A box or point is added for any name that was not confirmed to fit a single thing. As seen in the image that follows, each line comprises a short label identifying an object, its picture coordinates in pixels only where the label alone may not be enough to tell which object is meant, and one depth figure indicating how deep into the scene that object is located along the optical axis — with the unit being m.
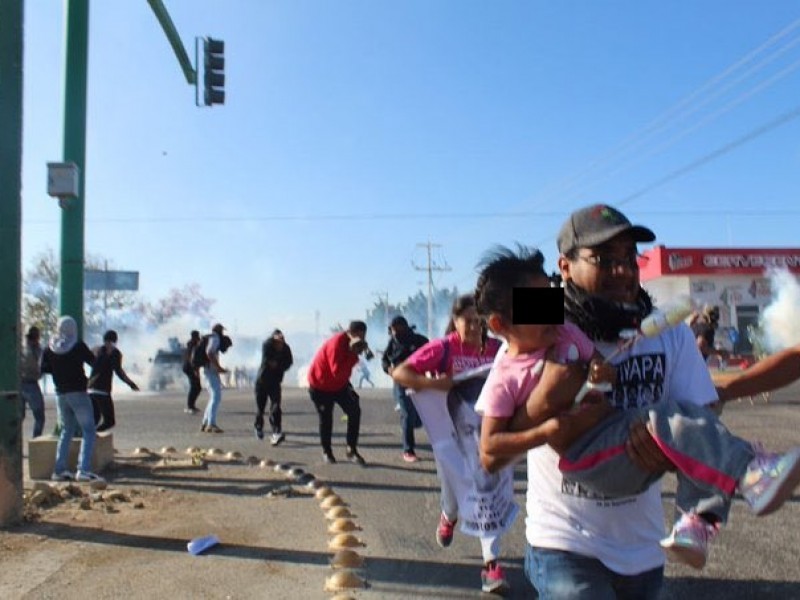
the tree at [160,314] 68.46
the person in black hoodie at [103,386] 10.01
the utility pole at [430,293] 66.31
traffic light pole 10.04
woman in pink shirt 4.80
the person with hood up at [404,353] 9.50
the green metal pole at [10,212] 6.46
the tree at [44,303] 43.94
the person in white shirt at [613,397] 2.19
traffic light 11.91
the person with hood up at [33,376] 11.52
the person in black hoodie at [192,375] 15.05
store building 36.06
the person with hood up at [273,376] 11.77
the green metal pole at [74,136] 9.27
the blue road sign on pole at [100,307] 53.81
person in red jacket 9.59
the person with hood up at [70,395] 8.23
